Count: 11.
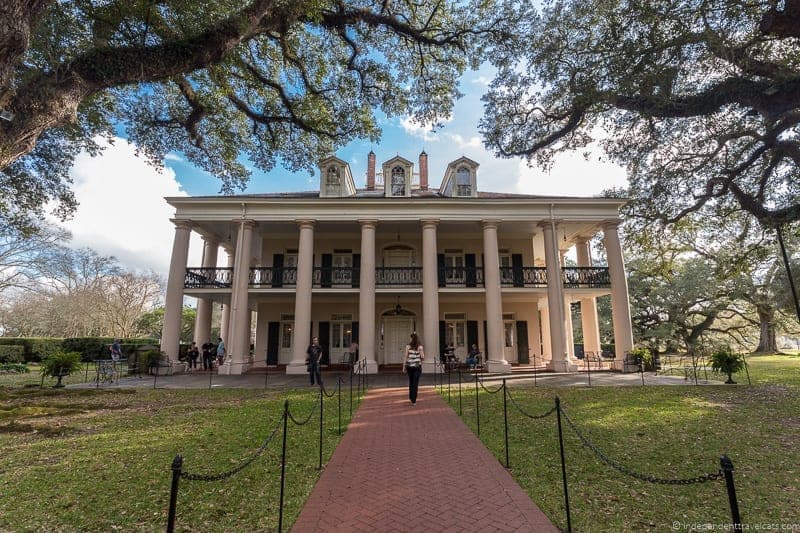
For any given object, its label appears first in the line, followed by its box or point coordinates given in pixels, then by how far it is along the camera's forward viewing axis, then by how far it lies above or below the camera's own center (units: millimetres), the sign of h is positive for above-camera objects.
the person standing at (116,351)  16206 -678
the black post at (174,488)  2150 -880
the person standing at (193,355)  17481 -922
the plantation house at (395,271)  16469 +3124
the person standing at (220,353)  18156 -872
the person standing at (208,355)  17672 -930
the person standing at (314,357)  12191 -724
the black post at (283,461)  3258 -1161
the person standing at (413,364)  9367 -735
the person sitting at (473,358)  16755 -1058
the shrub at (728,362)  12414 -943
